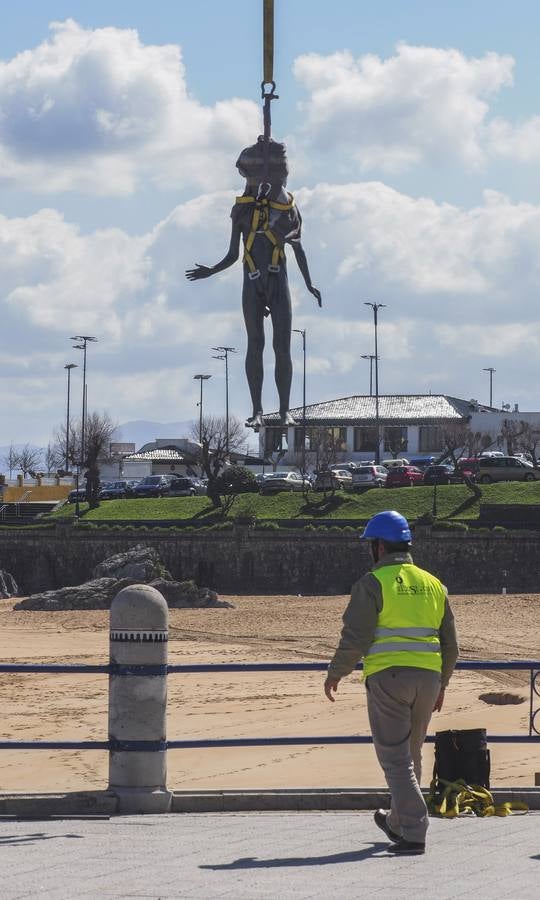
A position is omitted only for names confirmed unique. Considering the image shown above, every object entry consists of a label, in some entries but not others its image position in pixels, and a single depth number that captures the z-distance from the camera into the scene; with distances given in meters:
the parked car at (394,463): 80.84
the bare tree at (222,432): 86.64
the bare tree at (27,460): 127.35
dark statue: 26.58
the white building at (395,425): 99.50
